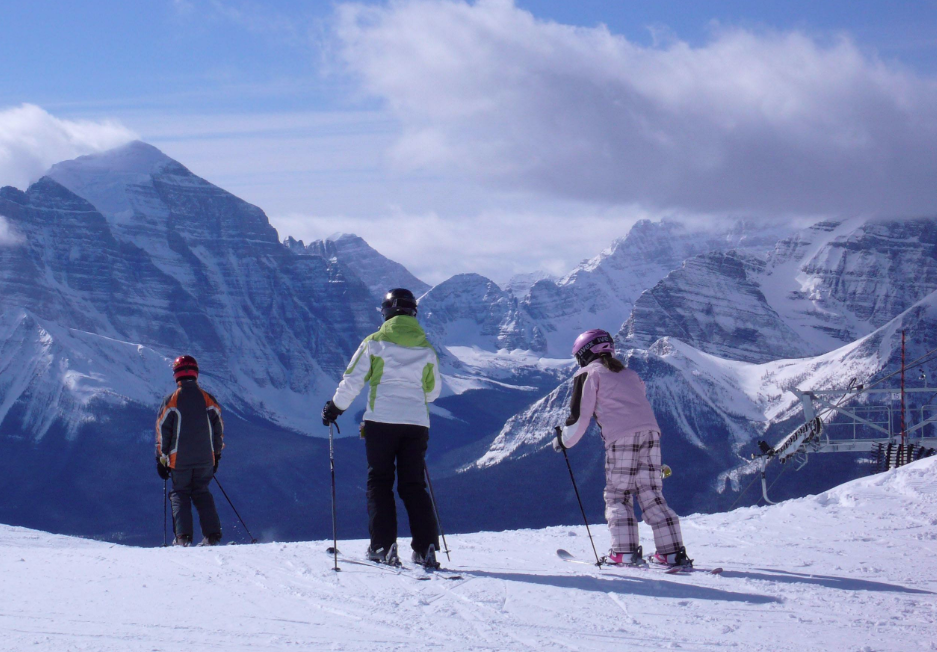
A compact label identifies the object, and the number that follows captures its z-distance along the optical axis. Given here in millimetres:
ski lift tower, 43750
